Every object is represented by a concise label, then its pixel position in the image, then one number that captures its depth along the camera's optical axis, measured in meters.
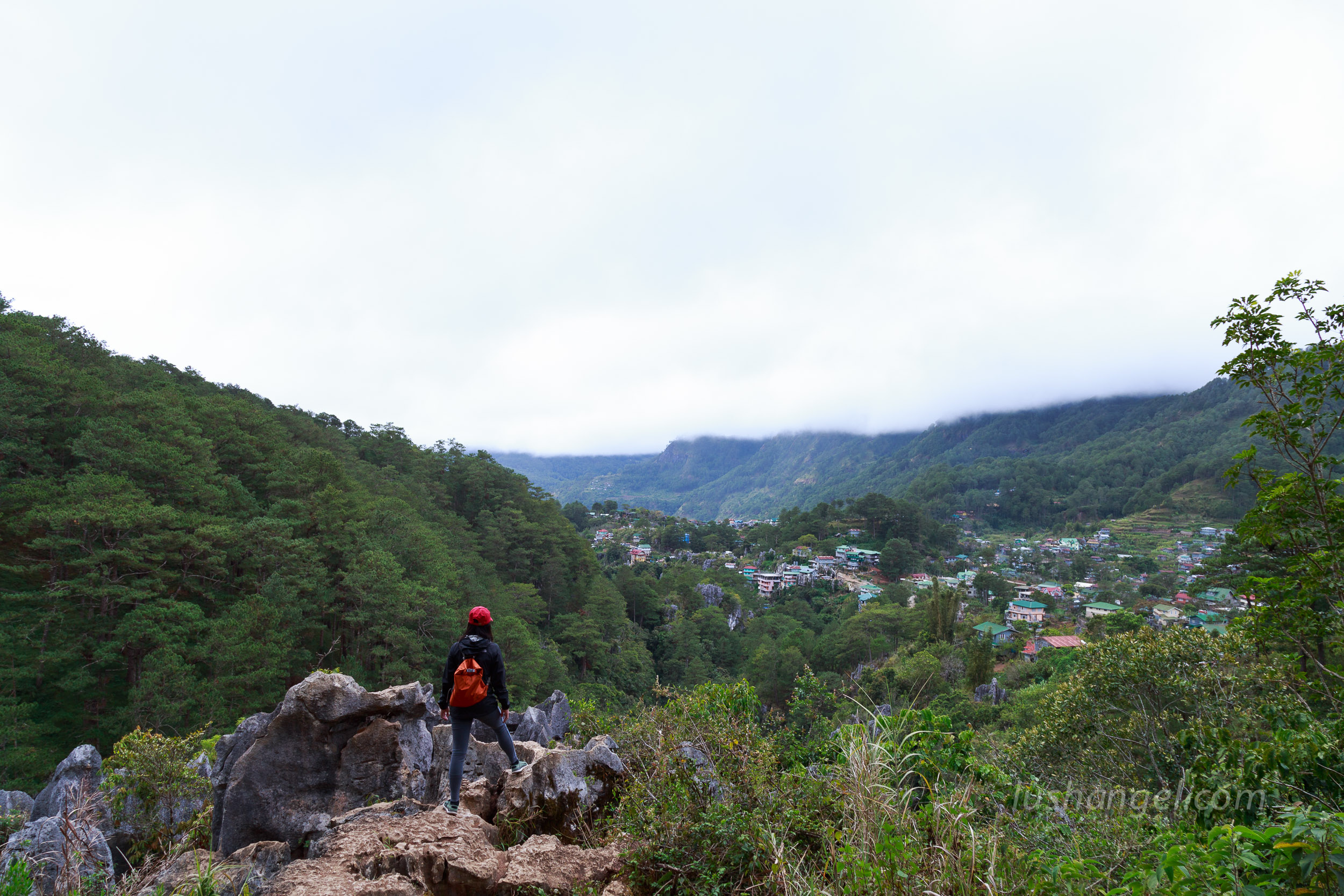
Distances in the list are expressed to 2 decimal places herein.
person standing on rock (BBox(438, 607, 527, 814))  4.87
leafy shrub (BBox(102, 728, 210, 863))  8.03
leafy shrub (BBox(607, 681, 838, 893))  3.42
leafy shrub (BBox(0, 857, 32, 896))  3.56
